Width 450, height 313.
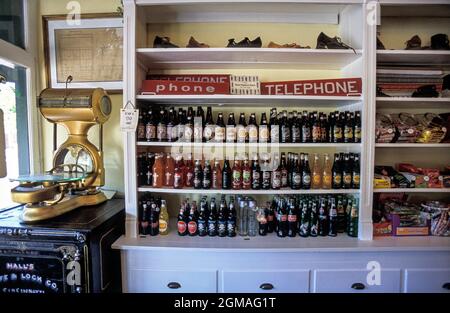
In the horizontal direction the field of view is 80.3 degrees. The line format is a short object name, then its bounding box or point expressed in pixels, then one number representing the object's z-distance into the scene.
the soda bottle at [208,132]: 1.72
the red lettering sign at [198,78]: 1.79
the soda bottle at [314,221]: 1.76
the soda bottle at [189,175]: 1.78
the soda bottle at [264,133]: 1.71
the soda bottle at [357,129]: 1.69
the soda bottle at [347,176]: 1.73
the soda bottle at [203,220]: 1.74
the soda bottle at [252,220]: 1.78
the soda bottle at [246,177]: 1.73
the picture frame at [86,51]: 1.99
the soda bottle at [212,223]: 1.75
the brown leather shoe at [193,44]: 1.75
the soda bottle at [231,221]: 1.74
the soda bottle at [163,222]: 1.75
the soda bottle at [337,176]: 1.74
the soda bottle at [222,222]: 1.74
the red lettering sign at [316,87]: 1.68
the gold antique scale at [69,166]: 1.47
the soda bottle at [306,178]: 1.74
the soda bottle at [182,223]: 1.74
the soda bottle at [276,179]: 1.73
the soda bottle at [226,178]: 1.75
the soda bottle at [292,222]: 1.75
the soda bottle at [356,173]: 1.71
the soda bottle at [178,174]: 1.73
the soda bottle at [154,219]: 1.73
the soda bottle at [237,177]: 1.74
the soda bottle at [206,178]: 1.73
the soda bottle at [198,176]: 1.73
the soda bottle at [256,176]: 1.74
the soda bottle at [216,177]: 1.76
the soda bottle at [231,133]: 1.72
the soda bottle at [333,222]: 1.75
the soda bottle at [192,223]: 1.74
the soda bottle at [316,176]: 1.78
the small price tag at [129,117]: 1.63
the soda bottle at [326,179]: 1.76
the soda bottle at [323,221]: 1.76
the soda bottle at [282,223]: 1.75
